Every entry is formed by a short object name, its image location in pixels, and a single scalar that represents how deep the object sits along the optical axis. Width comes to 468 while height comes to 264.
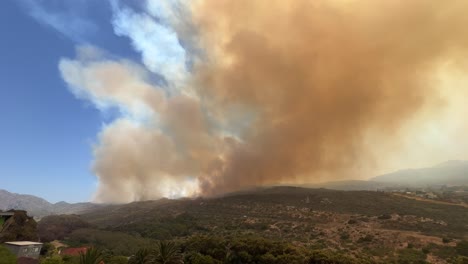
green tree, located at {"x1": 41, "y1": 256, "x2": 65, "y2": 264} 36.30
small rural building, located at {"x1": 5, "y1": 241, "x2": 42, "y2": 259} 57.25
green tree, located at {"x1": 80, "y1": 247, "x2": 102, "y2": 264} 29.94
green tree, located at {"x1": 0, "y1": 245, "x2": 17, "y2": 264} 30.58
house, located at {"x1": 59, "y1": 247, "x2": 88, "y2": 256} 69.56
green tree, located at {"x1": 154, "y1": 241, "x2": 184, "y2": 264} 40.56
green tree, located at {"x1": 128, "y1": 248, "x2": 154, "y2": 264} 41.19
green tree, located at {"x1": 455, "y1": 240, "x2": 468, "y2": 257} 50.58
